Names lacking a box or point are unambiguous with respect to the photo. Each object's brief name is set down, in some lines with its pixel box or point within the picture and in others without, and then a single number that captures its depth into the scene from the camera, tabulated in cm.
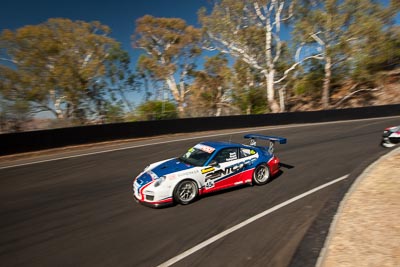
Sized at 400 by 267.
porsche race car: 701
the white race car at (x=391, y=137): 1238
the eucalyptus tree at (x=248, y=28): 3184
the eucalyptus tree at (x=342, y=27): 3250
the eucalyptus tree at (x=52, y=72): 2306
